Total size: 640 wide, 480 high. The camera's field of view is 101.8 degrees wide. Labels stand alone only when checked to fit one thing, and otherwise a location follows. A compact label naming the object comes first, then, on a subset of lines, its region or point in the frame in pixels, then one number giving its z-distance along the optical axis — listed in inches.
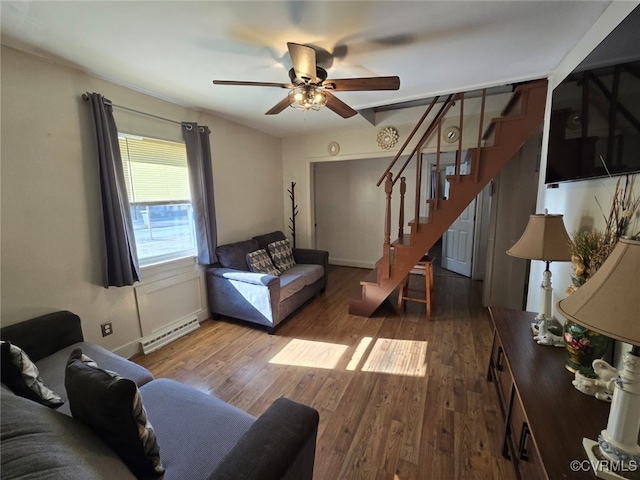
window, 96.0
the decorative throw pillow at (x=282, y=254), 140.9
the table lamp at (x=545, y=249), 55.6
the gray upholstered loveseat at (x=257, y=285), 109.2
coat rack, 179.0
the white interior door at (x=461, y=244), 174.4
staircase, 96.9
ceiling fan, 61.4
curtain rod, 79.4
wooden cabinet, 33.5
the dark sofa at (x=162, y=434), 25.5
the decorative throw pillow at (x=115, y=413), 32.1
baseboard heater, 98.4
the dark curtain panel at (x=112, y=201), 80.8
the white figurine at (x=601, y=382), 40.3
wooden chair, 119.4
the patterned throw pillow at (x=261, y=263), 125.0
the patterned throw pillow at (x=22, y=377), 42.7
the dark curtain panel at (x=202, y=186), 111.4
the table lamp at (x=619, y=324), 25.0
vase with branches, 43.2
